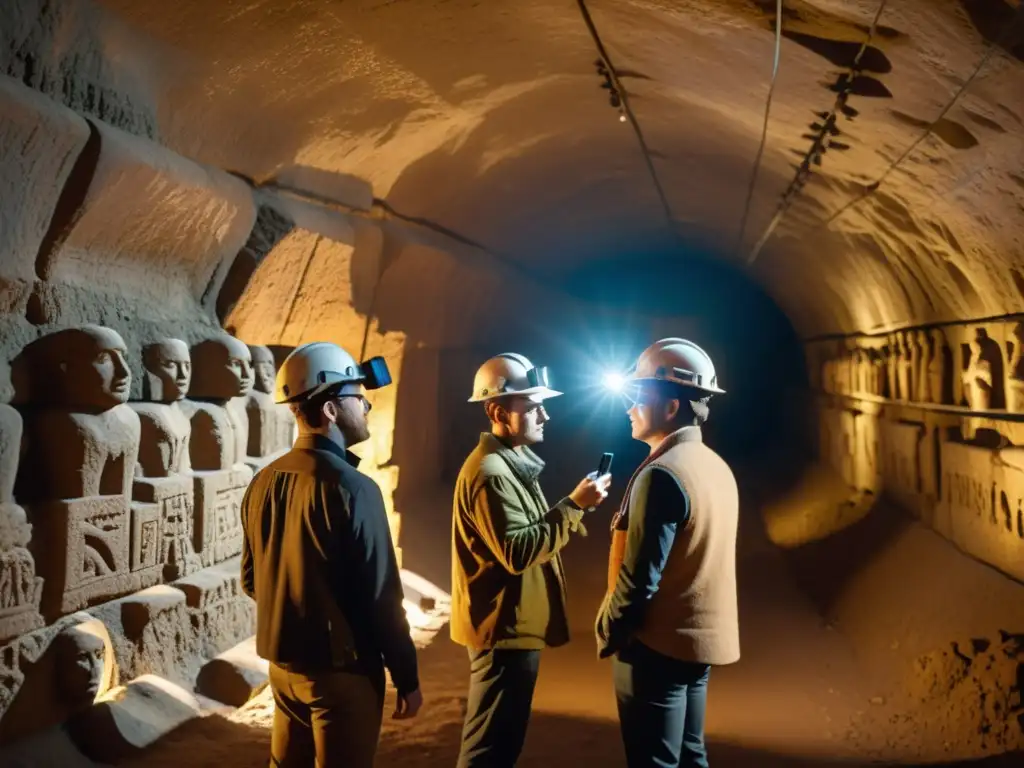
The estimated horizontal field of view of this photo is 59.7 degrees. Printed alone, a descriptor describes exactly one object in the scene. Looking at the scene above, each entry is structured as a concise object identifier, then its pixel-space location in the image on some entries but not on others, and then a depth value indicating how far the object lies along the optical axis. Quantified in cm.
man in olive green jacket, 337
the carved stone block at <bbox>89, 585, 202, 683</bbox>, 418
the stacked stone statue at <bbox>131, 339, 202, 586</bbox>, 442
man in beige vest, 294
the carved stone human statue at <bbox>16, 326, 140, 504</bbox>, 381
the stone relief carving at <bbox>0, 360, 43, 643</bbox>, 352
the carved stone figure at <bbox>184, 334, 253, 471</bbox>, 503
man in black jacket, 275
